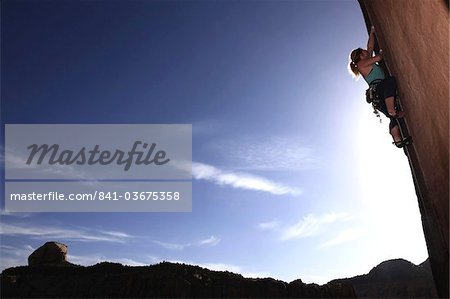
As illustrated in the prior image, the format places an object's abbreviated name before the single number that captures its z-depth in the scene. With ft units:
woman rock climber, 18.76
